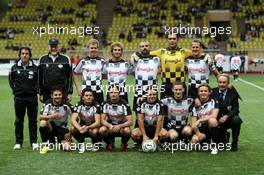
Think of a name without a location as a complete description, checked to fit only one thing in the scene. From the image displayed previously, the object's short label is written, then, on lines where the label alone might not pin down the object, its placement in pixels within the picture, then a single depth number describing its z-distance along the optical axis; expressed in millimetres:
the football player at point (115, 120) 8328
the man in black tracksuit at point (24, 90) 8578
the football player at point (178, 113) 8383
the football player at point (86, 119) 8320
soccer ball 8250
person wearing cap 8641
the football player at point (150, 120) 8328
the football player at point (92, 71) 8938
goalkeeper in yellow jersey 8828
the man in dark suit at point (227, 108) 8422
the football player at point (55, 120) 8438
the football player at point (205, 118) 8297
